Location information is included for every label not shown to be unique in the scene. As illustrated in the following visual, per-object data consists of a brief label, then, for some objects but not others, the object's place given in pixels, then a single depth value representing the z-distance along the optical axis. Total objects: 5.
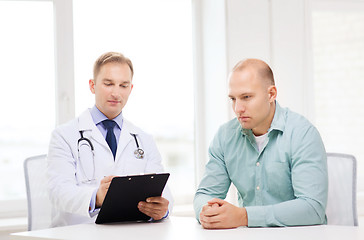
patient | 2.12
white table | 1.84
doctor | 2.42
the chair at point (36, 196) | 2.58
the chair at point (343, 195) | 2.42
